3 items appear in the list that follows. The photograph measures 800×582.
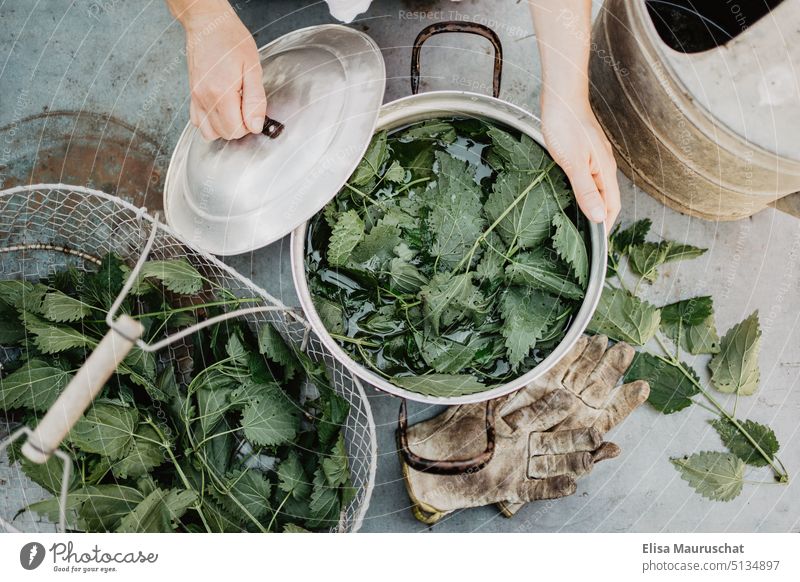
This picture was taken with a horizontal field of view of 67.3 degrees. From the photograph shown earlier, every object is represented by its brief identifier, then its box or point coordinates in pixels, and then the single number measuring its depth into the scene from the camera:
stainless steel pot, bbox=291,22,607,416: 0.43
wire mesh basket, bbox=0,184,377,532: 0.51
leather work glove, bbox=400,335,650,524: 0.50
